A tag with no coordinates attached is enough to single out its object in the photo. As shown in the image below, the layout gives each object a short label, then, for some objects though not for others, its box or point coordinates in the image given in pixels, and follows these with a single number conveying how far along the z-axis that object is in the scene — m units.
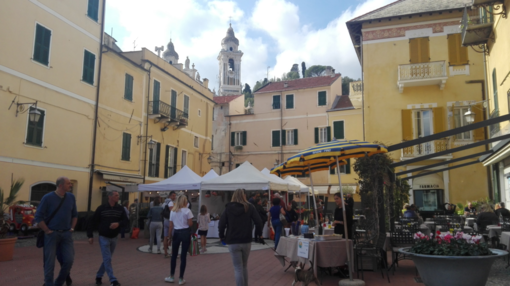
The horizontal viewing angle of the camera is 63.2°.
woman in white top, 7.54
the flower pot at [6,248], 9.84
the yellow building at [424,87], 20.52
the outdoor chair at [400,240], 8.46
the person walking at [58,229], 6.25
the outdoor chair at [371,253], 7.91
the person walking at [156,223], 11.68
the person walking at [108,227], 7.03
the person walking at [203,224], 12.57
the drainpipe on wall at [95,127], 19.34
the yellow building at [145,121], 20.83
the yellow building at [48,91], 15.29
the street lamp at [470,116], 15.70
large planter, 5.11
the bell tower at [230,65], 91.31
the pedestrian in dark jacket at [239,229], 6.10
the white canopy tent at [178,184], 15.86
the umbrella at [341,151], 7.71
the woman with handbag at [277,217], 11.33
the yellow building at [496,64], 14.10
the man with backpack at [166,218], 10.56
